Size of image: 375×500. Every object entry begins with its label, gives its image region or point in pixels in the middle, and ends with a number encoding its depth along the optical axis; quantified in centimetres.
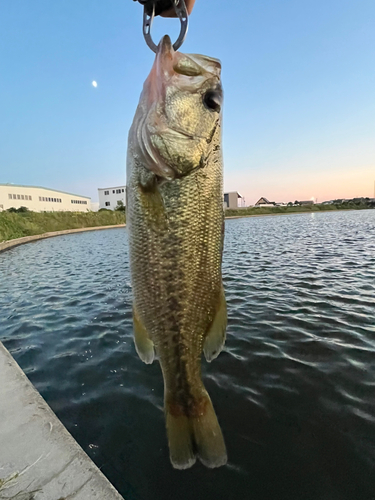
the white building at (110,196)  9231
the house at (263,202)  13188
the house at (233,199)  10500
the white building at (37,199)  6372
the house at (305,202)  12975
